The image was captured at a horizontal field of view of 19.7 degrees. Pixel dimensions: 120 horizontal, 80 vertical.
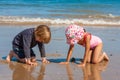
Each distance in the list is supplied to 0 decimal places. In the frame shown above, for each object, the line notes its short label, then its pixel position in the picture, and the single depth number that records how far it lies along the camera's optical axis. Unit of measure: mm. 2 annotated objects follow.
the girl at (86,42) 6176
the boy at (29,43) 5841
